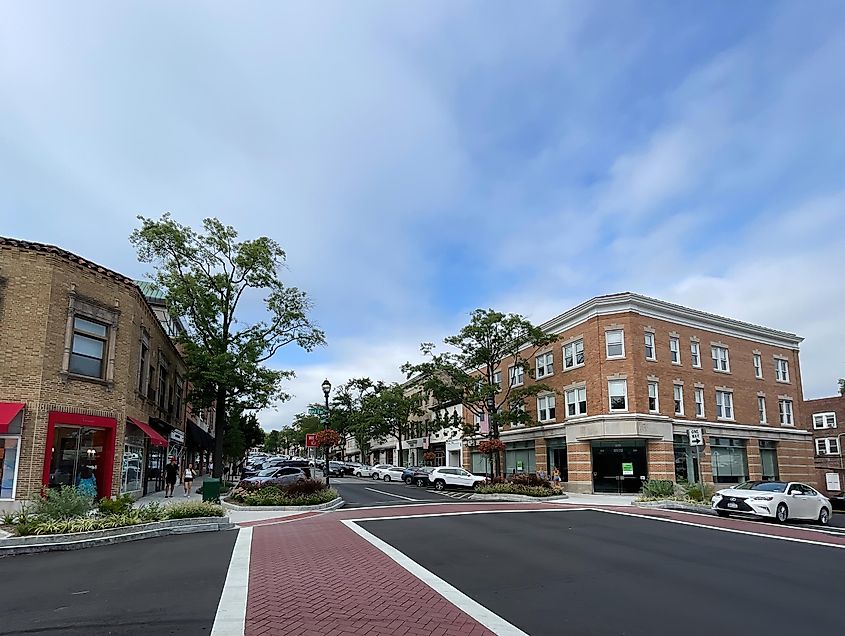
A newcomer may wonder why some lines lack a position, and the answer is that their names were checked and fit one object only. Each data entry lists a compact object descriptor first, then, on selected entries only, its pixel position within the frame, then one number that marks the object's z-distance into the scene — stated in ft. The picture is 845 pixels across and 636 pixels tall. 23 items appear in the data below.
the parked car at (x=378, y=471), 174.91
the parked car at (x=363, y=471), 190.60
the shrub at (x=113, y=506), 48.21
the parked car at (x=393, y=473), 166.09
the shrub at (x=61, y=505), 44.78
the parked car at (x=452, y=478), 115.65
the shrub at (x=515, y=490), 93.15
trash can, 75.92
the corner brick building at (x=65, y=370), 56.90
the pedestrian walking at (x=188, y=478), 96.48
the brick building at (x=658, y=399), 110.22
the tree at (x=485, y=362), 121.60
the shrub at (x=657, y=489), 85.05
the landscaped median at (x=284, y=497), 72.59
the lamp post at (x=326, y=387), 100.51
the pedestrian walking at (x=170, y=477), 89.61
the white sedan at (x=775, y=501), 66.69
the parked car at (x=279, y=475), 92.41
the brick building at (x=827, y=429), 161.79
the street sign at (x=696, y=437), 77.32
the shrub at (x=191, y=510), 50.96
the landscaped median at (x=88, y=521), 41.06
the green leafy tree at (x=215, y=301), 105.29
